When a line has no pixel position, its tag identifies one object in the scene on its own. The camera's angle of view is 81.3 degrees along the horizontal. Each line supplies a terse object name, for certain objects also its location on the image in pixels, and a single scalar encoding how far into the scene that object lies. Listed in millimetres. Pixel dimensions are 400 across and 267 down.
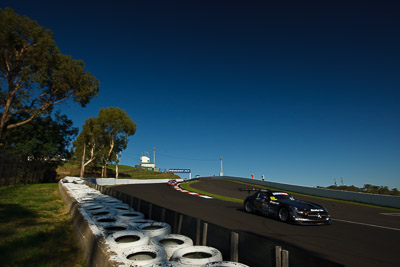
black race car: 8188
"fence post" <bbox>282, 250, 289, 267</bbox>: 2543
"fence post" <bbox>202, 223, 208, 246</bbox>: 4020
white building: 91300
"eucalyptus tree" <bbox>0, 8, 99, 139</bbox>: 19422
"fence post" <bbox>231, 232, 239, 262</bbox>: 3288
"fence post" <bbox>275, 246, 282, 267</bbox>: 2621
